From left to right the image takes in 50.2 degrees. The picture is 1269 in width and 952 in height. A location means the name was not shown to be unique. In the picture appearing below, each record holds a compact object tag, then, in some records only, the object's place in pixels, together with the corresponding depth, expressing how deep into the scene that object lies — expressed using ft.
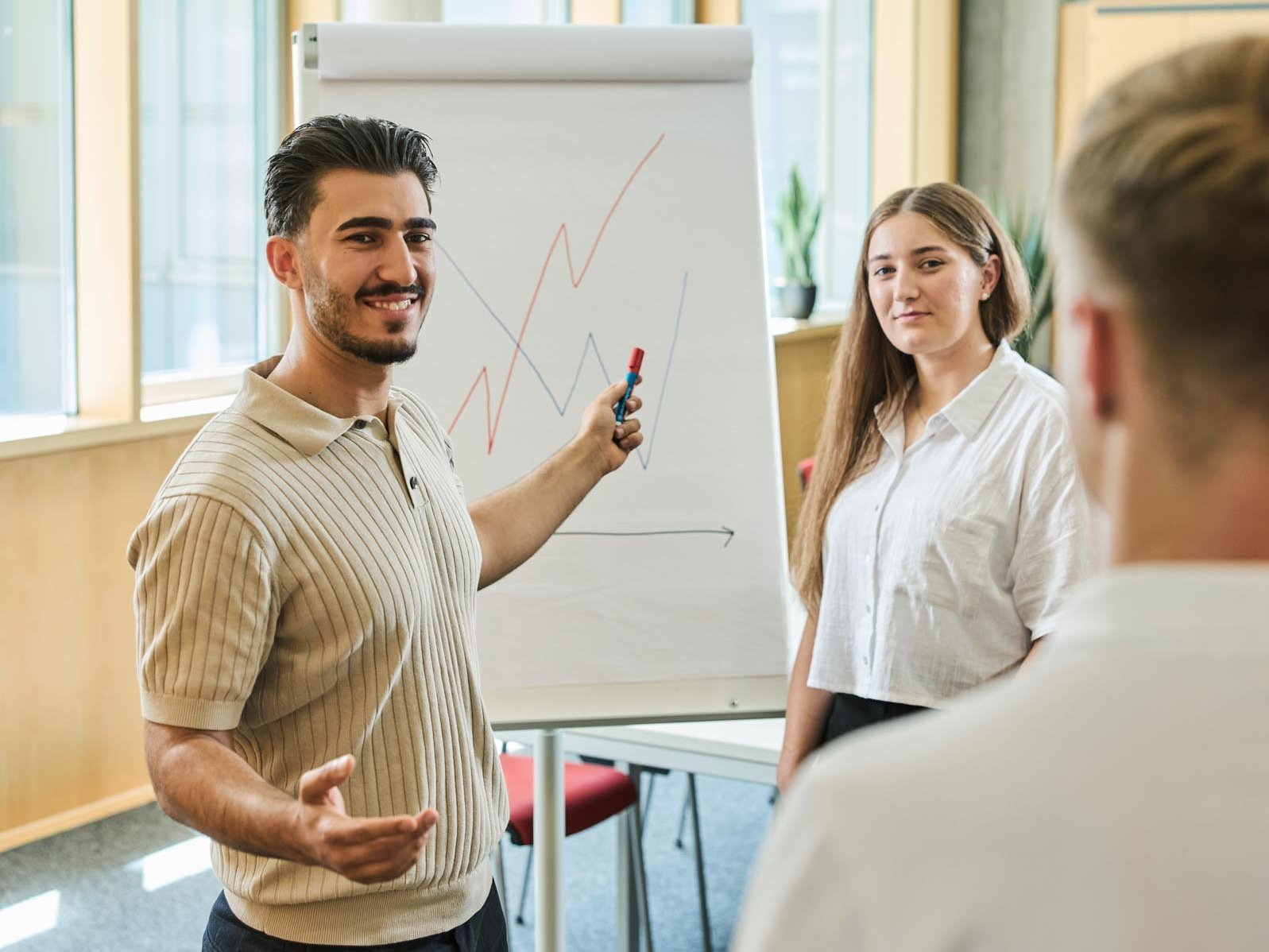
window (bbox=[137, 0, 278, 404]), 13.67
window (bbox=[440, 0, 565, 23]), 16.60
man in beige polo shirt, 4.59
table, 7.78
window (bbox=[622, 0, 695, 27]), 19.40
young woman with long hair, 6.86
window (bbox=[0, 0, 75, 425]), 12.39
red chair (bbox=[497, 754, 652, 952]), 8.90
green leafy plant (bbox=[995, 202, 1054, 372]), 23.32
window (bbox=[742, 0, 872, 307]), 22.66
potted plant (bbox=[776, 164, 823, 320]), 20.97
